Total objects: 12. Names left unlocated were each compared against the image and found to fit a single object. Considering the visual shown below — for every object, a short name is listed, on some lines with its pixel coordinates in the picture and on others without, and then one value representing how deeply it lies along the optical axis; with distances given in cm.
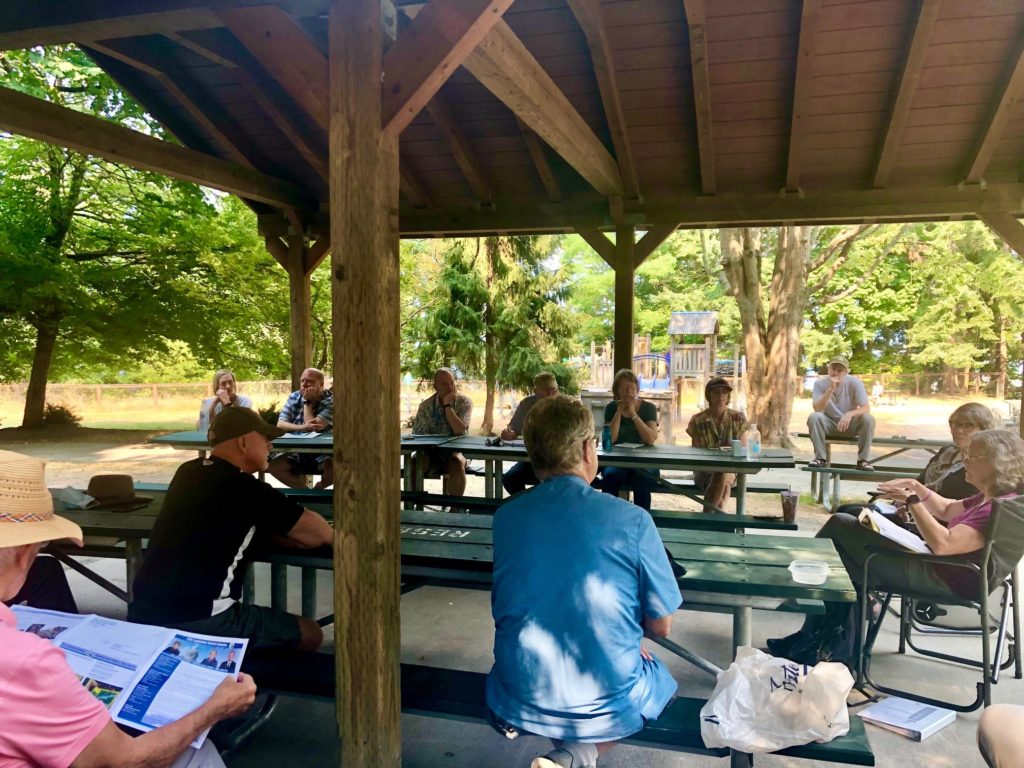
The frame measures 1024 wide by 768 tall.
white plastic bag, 188
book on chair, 280
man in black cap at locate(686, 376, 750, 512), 545
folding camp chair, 286
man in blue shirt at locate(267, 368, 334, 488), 636
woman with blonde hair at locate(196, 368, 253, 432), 671
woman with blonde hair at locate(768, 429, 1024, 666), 292
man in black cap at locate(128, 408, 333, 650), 245
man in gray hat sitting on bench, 768
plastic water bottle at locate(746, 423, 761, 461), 496
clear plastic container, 248
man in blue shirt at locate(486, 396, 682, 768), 184
